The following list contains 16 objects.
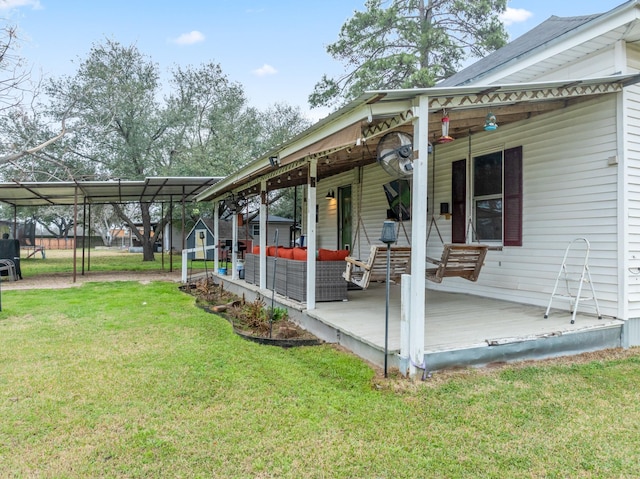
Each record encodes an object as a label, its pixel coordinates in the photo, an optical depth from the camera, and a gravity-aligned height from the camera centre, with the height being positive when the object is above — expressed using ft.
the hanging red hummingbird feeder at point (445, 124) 11.56 +3.21
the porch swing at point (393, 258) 13.36 -0.89
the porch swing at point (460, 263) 14.01 -1.07
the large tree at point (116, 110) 50.83 +16.16
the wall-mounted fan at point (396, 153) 13.18 +2.75
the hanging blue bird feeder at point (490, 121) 12.29 +3.52
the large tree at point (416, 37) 47.03 +24.32
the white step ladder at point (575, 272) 13.99 -1.41
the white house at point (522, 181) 10.76 +2.09
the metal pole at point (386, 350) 10.35 -3.09
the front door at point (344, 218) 30.91 +1.18
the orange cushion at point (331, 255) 17.49 -0.99
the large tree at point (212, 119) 56.32 +18.02
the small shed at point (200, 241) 66.57 -1.17
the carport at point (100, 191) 32.45 +3.86
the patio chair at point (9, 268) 33.71 -3.07
